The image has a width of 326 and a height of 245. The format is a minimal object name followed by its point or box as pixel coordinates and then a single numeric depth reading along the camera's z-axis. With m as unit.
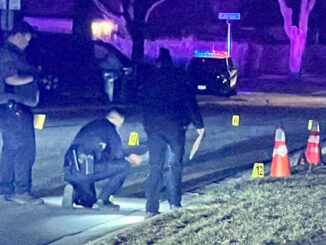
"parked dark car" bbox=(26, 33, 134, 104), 24.34
